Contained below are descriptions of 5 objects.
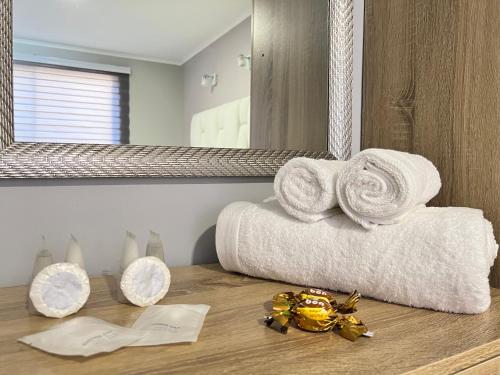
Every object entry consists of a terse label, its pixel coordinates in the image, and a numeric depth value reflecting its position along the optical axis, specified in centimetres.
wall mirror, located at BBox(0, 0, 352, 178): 71
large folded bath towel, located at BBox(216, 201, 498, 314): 58
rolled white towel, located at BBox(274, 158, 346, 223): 68
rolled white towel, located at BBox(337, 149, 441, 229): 61
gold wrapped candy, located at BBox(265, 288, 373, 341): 51
